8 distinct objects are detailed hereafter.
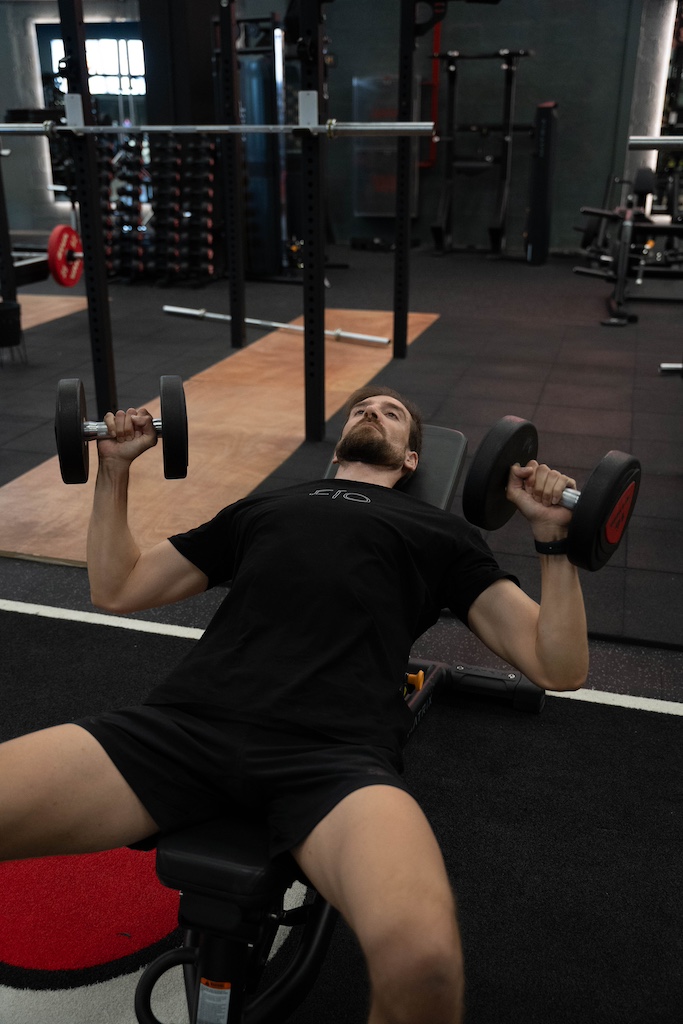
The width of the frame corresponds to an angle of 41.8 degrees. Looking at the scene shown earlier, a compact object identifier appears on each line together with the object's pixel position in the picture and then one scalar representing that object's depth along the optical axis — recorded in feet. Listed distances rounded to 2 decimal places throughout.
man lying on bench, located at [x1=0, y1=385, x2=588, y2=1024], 3.68
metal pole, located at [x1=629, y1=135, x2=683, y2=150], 8.18
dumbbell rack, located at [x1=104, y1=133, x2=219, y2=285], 24.00
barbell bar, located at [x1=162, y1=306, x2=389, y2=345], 18.84
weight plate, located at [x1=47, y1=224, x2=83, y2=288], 16.84
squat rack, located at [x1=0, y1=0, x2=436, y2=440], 11.24
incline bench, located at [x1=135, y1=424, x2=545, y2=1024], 3.82
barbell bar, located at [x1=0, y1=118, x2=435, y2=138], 10.16
